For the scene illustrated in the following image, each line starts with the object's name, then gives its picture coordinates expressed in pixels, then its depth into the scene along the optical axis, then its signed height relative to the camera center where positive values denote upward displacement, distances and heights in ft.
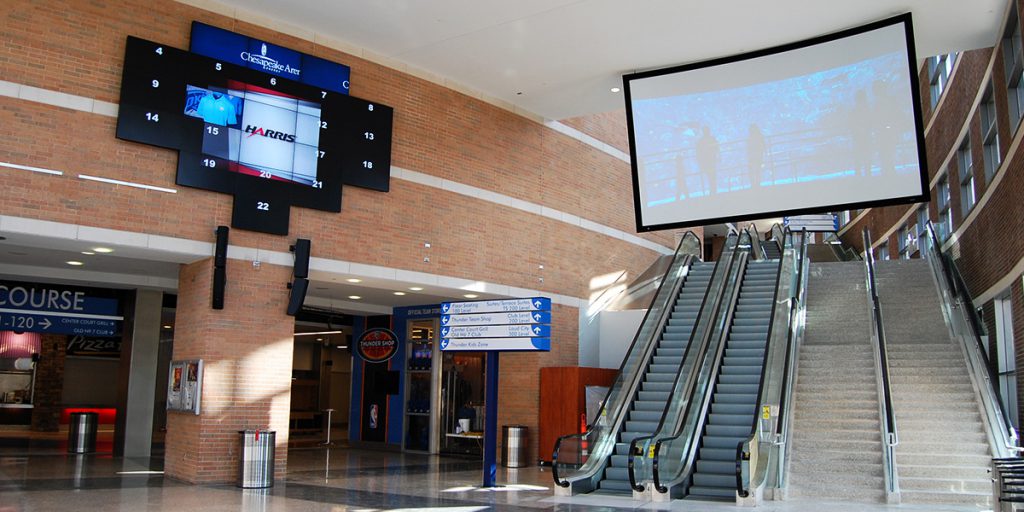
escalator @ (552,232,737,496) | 34.99 -0.03
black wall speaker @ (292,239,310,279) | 38.70 +5.92
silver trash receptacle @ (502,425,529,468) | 47.91 -3.42
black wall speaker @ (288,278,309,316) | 38.55 +4.18
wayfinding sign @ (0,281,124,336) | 48.80 +4.33
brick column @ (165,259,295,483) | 35.99 +0.88
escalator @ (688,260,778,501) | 34.04 -0.14
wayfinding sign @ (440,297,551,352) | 35.47 +2.76
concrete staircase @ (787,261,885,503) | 32.53 -0.59
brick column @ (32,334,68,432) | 70.33 -0.41
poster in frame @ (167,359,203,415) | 35.92 -0.17
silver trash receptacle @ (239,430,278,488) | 35.14 -3.27
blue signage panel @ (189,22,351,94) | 37.42 +15.66
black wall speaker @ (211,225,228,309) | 36.22 +4.99
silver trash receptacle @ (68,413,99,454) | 52.16 -3.19
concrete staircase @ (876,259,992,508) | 31.42 -0.64
